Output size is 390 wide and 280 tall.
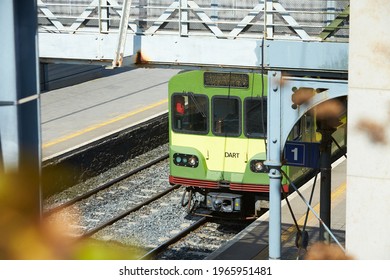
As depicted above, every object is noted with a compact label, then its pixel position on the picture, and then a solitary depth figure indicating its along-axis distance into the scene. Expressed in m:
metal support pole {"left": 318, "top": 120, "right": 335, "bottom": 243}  19.47
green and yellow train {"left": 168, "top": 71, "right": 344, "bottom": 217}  27.30
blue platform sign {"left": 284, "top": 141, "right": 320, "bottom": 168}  18.58
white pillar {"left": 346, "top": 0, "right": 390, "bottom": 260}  13.96
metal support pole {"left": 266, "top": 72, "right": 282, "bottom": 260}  16.83
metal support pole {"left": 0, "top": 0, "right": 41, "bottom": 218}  11.80
